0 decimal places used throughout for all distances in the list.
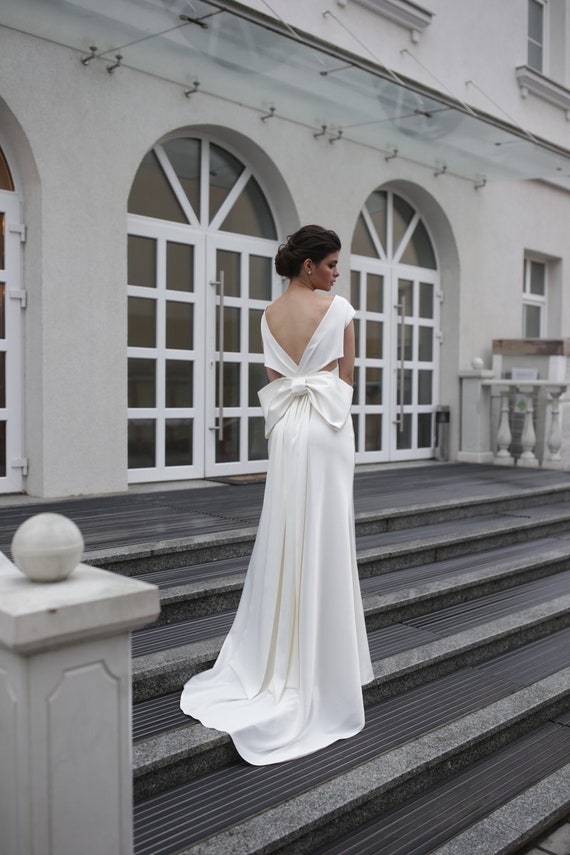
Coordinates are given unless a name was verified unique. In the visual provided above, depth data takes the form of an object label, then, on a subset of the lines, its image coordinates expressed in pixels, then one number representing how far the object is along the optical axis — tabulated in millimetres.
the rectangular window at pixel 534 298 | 11547
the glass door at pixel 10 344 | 6066
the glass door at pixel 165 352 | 6934
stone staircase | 2775
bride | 3238
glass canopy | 5555
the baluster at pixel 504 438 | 9586
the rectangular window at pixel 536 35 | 11211
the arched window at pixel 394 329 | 9039
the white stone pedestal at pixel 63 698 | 1775
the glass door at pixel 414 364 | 9438
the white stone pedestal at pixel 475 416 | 9734
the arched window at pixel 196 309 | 6988
